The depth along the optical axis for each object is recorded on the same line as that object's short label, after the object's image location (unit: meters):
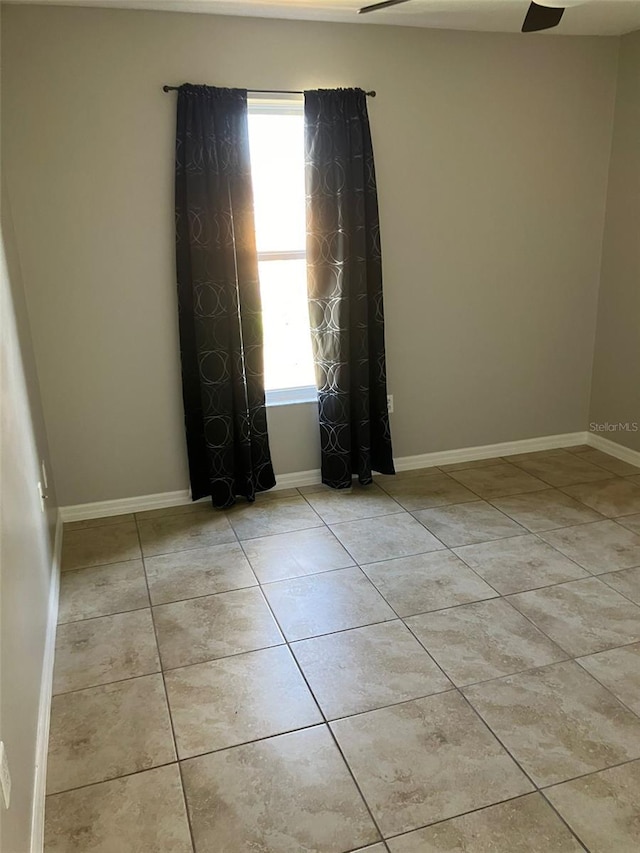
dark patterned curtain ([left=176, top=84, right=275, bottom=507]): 3.16
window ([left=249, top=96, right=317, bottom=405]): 3.43
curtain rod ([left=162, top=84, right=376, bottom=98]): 3.24
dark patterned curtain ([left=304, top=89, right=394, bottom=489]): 3.34
